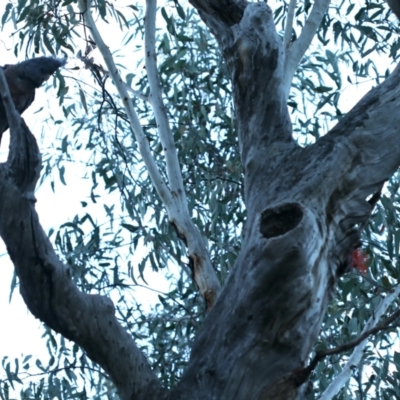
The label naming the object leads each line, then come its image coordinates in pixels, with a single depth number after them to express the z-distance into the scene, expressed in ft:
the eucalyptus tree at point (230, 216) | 20.02
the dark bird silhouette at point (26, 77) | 23.12
